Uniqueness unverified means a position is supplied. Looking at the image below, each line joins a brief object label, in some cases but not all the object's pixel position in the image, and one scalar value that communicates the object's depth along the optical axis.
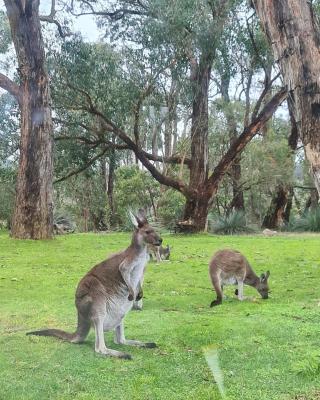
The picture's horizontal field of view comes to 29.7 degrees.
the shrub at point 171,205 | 26.12
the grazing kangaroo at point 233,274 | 8.11
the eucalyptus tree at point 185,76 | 19.44
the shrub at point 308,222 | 22.89
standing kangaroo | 5.27
